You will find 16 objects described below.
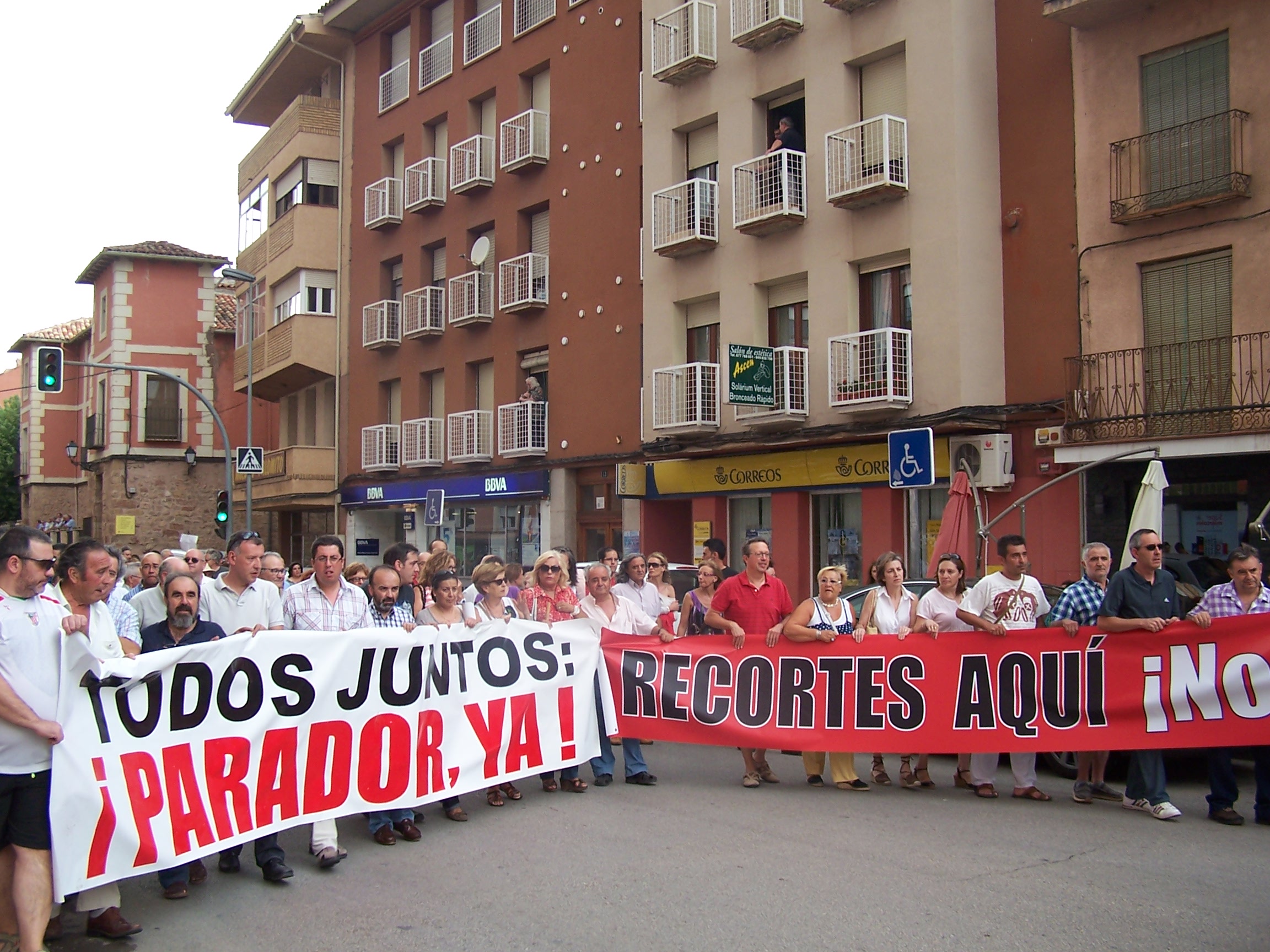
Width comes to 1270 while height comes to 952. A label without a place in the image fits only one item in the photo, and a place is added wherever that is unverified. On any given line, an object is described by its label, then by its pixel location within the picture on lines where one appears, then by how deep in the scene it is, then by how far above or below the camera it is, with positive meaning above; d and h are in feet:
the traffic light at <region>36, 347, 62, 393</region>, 77.36 +10.24
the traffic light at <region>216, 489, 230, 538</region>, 93.87 +1.00
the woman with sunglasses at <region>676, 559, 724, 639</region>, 35.70 -2.49
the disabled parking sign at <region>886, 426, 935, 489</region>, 50.52 +2.38
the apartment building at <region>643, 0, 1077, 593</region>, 59.21 +13.80
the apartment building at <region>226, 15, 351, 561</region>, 111.86 +24.29
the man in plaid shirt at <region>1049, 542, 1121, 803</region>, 27.45 -2.45
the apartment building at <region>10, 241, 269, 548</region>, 139.85 +15.23
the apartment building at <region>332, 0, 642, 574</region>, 84.02 +18.95
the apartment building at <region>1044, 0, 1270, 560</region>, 50.78 +11.00
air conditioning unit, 58.08 +2.57
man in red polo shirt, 29.78 -2.19
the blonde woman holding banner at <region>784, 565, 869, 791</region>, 28.76 -2.65
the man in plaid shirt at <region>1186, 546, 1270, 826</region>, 25.14 -2.23
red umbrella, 46.03 -0.29
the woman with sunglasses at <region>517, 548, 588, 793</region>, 30.22 -1.88
